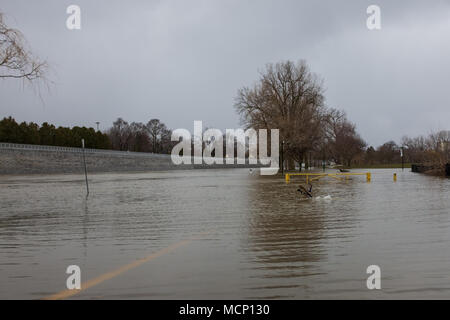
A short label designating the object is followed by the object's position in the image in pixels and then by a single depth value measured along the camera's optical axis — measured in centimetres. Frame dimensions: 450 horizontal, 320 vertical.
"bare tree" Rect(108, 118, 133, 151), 14600
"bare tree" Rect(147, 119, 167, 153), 14962
